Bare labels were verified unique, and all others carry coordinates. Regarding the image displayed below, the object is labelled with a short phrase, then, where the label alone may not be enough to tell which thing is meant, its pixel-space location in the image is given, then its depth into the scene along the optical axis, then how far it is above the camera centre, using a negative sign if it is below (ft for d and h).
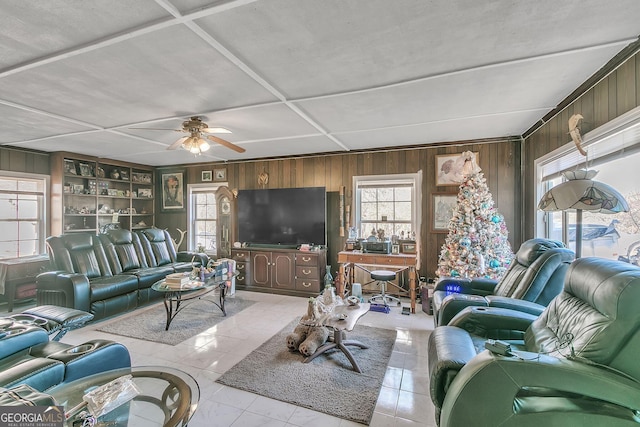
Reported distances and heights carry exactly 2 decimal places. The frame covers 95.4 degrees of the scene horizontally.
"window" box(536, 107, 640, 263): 6.87 +1.00
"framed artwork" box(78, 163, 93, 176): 17.53 +2.80
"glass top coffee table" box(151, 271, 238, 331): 11.63 -3.07
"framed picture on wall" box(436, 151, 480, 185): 14.80 +2.30
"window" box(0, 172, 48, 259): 15.10 +0.09
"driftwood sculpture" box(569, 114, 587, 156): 8.21 +2.38
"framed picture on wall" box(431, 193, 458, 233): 14.99 +0.23
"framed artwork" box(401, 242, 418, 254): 14.83 -1.72
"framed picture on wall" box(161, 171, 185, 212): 21.25 +1.79
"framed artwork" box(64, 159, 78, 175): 16.70 +2.82
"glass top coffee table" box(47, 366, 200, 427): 4.63 -3.22
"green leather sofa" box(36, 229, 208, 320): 11.73 -2.63
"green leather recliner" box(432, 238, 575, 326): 7.87 -1.97
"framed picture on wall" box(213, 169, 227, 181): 20.02 +2.81
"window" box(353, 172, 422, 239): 15.84 +0.56
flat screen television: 16.62 -0.07
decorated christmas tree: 12.12 -0.96
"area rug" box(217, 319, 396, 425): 6.96 -4.50
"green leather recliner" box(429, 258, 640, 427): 3.97 -2.32
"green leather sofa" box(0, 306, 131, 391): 4.81 -2.64
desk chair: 13.51 -3.02
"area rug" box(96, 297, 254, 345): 10.83 -4.46
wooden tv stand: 16.10 -3.15
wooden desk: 13.76 -2.37
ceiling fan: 10.37 +2.81
